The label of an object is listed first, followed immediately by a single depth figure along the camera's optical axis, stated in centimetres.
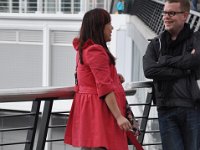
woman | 574
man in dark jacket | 611
